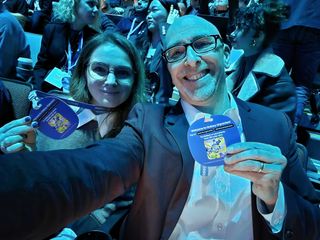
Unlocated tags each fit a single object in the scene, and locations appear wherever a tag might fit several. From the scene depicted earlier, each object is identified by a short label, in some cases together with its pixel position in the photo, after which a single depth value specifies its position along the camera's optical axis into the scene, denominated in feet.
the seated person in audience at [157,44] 7.35
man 1.77
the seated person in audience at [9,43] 6.79
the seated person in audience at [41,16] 11.64
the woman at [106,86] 3.75
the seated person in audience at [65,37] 7.45
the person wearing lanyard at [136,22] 9.75
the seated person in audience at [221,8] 10.62
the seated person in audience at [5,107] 4.12
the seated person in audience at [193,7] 10.72
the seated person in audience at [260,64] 5.07
